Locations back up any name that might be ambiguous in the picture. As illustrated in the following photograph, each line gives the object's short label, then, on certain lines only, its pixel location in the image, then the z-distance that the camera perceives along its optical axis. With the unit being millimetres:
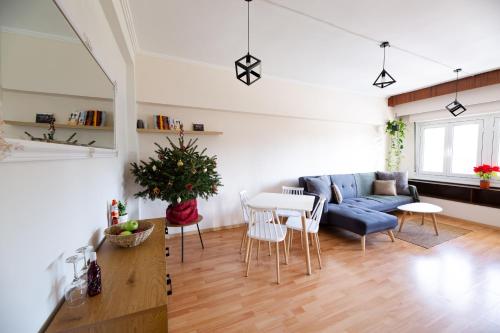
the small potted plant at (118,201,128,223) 1923
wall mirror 631
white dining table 2443
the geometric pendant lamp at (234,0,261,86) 1964
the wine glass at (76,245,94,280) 1058
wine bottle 1001
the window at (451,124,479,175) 4465
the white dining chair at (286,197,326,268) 2665
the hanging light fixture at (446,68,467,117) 3820
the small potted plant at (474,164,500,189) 4008
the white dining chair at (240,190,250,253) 2709
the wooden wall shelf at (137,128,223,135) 3097
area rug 3332
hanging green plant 5324
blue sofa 3115
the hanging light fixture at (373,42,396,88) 2707
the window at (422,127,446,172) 5012
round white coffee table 3525
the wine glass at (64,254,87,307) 954
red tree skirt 2746
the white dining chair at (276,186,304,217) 3299
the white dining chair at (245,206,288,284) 2369
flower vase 4078
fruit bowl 1437
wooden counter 854
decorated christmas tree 2605
